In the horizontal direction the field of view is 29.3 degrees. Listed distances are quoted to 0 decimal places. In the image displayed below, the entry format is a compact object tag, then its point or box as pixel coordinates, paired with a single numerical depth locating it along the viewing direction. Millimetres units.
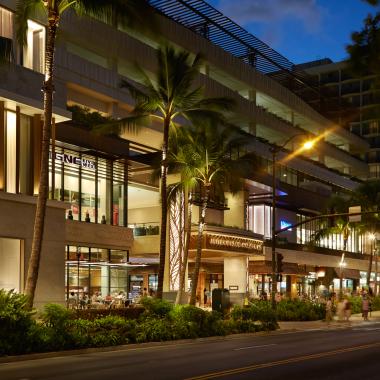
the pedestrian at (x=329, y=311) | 41594
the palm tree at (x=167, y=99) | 31438
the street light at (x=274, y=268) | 36656
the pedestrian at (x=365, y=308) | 45406
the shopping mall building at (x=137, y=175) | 30969
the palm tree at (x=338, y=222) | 61469
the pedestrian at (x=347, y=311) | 44031
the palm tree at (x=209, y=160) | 37219
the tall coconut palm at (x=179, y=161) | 37219
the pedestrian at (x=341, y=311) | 43906
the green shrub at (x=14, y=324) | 20422
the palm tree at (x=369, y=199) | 60406
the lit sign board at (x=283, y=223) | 67588
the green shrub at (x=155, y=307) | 28062
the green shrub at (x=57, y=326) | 21934
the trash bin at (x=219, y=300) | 36503
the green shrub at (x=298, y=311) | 42659
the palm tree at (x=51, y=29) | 22406
